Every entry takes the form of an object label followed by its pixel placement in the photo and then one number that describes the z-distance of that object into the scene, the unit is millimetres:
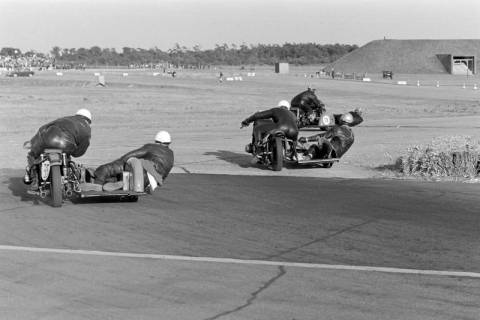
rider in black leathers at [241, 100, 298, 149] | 17422
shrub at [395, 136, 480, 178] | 16406
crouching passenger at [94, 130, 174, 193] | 12844
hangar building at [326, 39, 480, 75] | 127125
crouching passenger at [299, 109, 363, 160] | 17703
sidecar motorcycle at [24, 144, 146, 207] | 12172
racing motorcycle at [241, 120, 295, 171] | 17219
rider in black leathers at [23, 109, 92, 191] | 12594
